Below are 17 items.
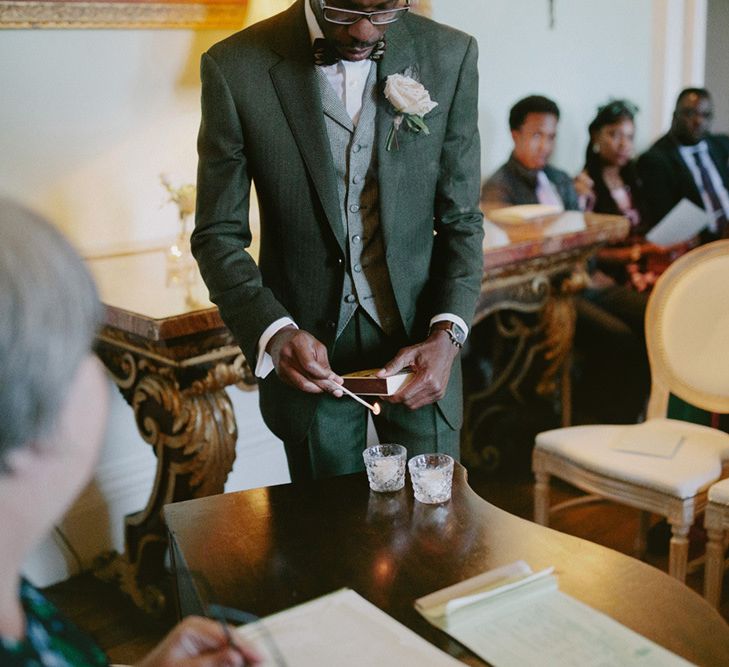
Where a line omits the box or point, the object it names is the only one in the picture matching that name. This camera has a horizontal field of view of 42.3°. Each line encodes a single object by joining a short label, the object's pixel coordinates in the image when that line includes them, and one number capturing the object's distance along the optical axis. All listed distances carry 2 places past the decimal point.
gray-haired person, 0.79
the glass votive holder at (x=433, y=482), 1.65
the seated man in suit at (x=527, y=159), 4.09
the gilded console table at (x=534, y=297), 3.30
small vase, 2.75
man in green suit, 1.91
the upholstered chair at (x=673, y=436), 2.52
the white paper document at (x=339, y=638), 1.20
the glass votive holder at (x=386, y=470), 1.70
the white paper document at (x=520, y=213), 3.73
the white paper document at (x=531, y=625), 1.19
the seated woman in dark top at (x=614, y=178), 4.33
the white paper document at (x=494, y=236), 3.24
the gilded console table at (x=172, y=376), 2.42
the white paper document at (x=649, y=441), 2.65
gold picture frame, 2.75
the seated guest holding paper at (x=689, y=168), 4.55
